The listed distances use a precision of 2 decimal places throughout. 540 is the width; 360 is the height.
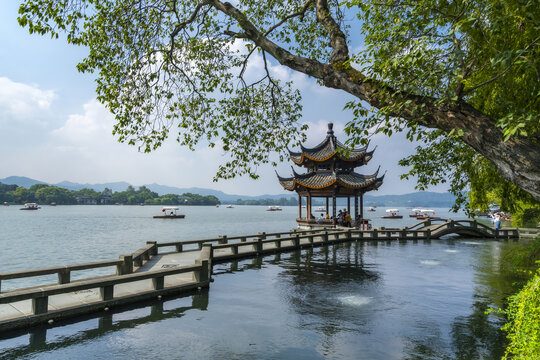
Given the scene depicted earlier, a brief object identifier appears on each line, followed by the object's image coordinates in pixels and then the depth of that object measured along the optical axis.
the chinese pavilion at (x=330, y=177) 30.06
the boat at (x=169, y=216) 93.10
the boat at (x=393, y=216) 109.34
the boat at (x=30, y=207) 127.19
